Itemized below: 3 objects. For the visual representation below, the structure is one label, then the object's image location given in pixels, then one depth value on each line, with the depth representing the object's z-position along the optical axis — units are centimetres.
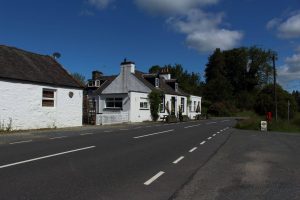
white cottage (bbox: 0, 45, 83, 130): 1579
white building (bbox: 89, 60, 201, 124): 2739
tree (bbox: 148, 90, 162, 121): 2954
